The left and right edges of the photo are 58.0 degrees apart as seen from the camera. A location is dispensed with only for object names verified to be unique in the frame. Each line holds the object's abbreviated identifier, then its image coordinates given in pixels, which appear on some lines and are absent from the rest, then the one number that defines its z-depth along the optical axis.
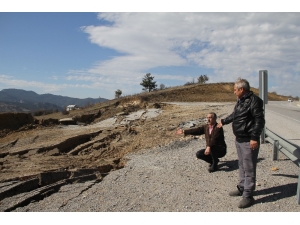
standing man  4.06
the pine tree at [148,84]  55.09
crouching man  5.91
